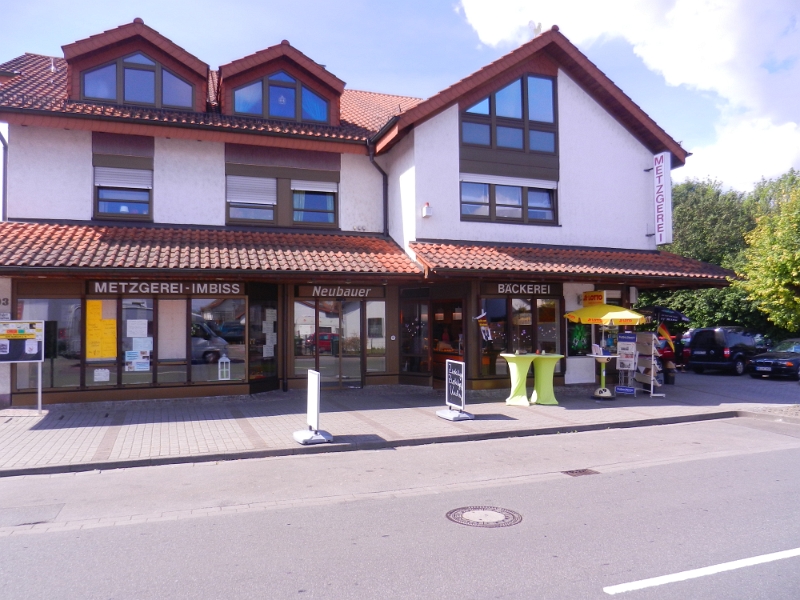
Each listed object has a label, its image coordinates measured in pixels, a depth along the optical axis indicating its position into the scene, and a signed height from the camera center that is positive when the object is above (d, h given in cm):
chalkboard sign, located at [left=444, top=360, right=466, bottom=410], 1205 -129
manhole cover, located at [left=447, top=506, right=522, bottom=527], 621 -204
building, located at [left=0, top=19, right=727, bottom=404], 1348 +263
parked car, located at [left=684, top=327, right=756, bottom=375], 2245 -109
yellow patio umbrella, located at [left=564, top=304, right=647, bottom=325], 1452 +12
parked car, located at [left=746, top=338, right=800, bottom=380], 2091 -150
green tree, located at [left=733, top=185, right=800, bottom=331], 2300 +194
